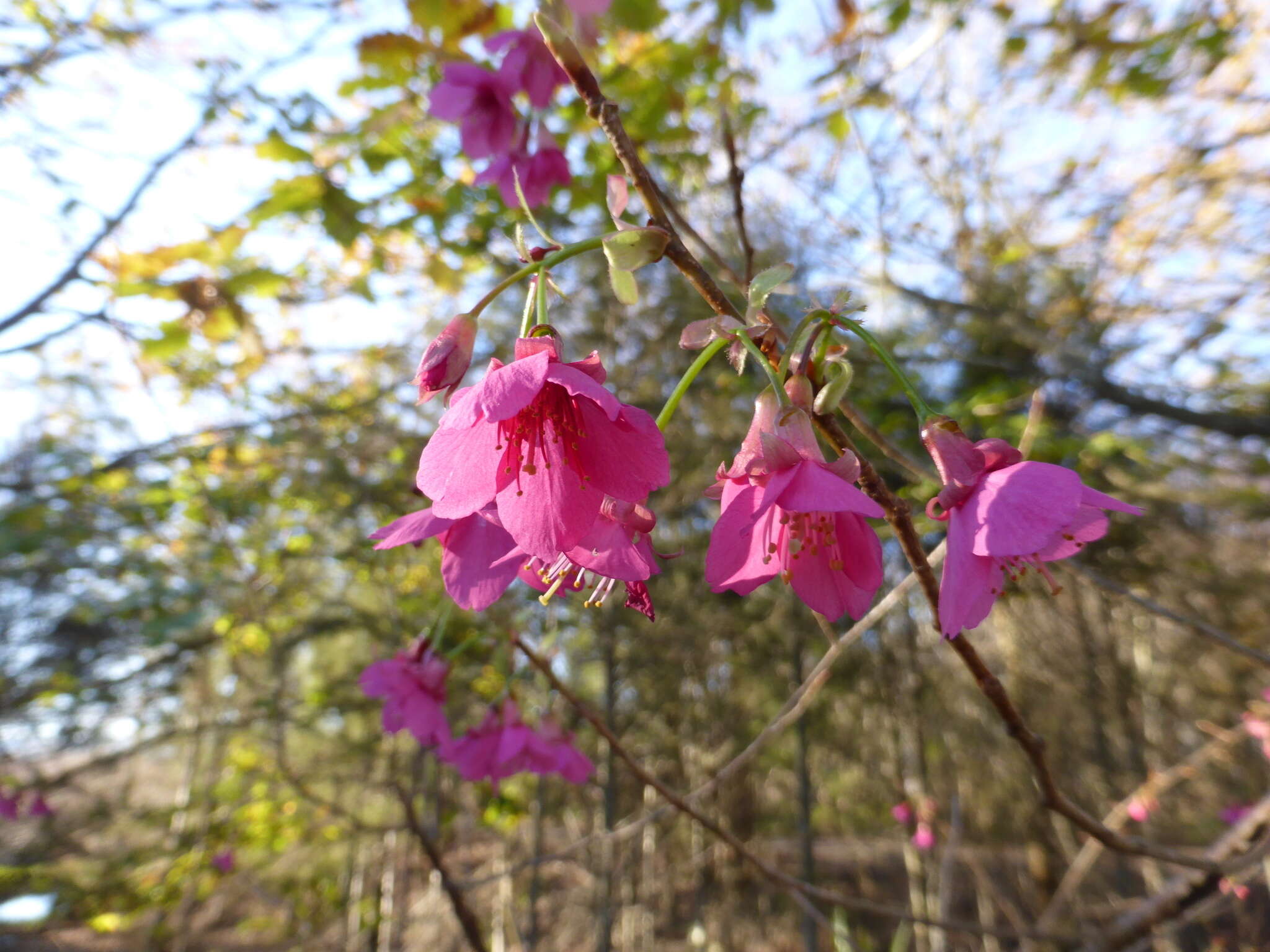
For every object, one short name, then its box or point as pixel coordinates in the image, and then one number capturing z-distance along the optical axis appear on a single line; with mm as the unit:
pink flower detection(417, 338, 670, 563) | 84
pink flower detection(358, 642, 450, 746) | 191
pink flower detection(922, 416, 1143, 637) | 83
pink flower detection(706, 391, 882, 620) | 84
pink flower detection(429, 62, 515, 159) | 180
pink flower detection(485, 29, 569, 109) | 181
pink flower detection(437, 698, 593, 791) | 203
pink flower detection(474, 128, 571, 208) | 181
